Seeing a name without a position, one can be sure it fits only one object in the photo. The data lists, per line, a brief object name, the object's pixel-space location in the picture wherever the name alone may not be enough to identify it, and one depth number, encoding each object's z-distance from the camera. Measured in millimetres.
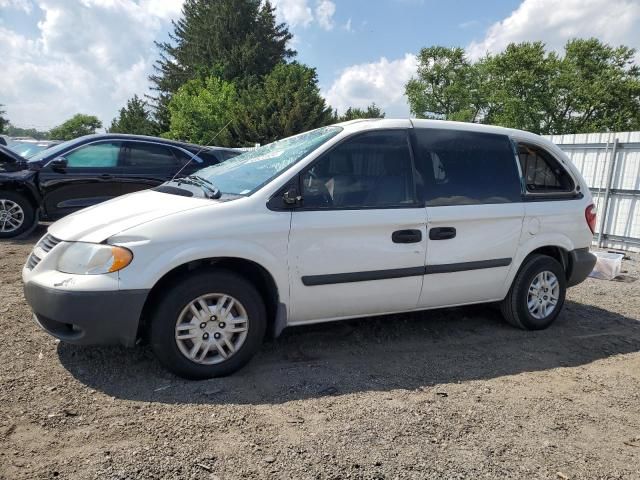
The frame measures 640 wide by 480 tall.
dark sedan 7945
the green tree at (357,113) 44969
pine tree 44469
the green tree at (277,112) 34812
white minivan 3234
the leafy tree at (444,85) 57312
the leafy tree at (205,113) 37250
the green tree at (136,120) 51584
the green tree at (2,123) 76031
